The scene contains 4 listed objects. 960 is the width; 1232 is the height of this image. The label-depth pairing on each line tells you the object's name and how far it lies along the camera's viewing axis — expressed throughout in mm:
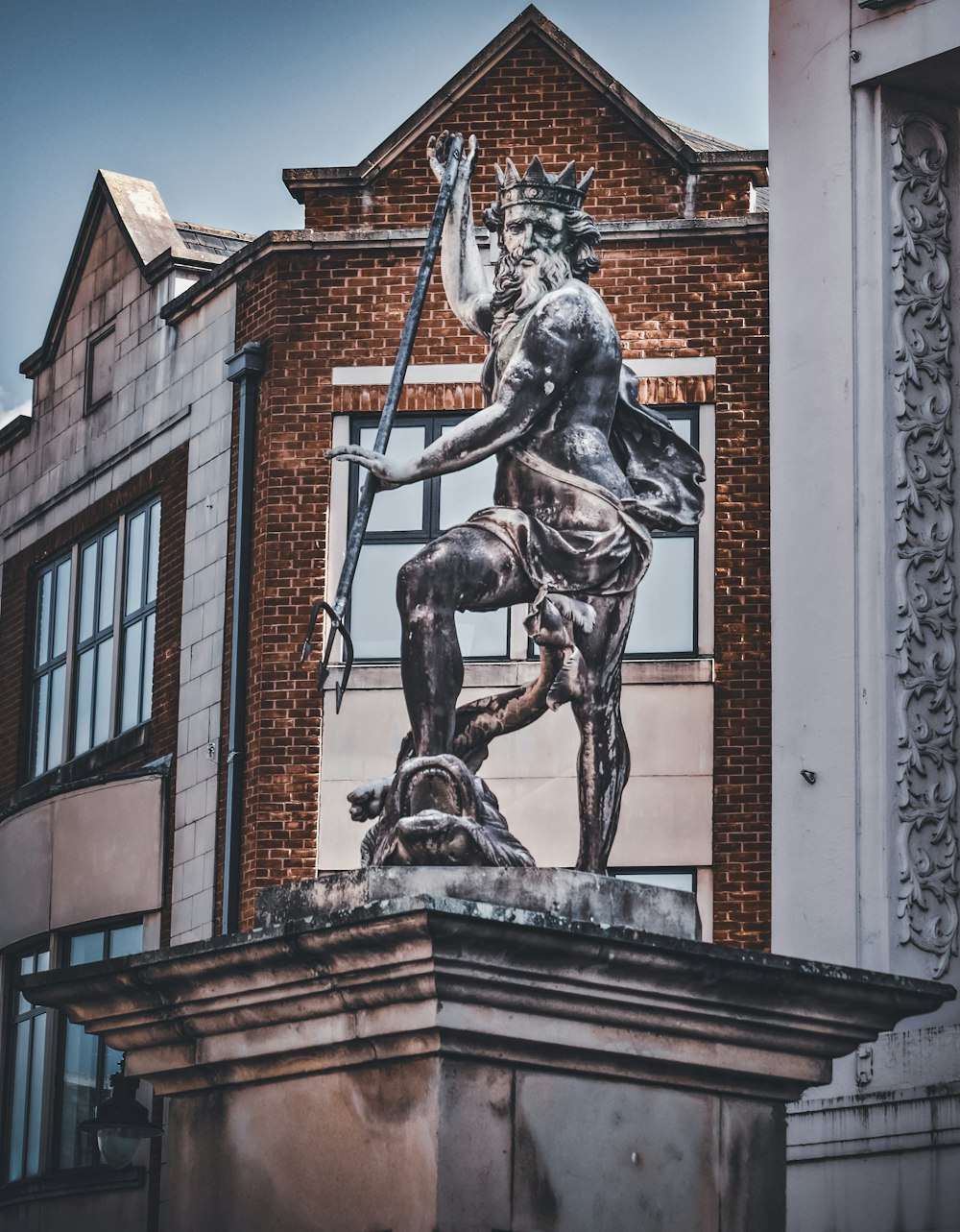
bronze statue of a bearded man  15183
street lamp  29958
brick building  37768
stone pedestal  13340
